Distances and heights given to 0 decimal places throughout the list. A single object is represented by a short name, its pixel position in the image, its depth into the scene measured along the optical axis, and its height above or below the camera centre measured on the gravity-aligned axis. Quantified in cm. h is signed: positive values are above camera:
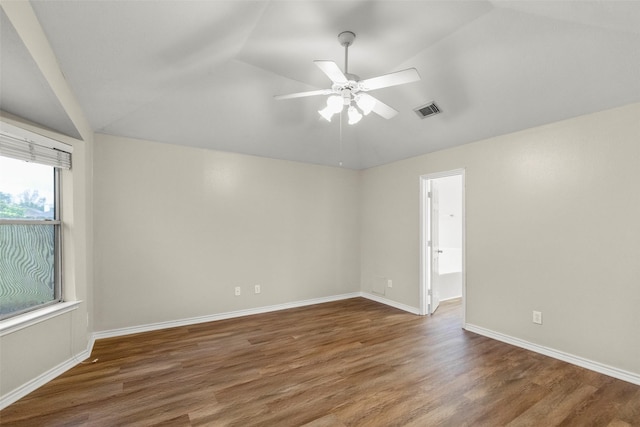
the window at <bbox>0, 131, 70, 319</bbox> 223 -10
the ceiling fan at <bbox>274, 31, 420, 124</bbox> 194 +92
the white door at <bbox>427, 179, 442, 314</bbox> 429 -52
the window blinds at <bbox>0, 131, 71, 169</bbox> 214 +51
